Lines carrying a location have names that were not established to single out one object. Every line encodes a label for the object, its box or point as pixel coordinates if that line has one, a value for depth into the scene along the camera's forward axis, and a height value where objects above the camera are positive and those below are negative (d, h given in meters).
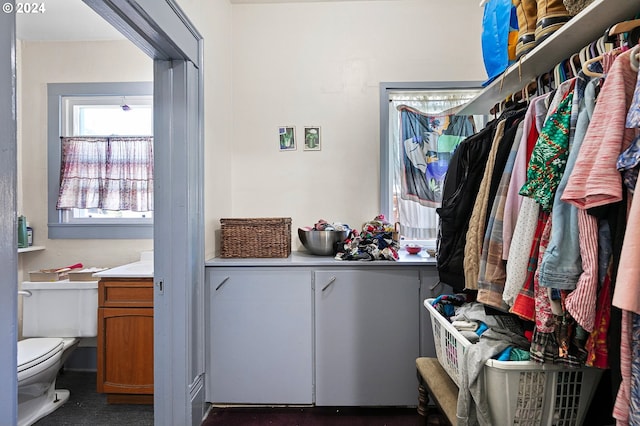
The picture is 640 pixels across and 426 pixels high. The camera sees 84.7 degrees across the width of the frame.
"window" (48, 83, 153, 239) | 2.62 +0.36
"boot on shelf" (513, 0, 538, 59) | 1.34 +0.73
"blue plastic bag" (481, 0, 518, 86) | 1.51 +0.80
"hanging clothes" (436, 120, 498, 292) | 1.36 +0.02
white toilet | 2.31 -0.64
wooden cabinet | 2.13 -0.77
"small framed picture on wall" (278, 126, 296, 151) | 2.51 +0.54
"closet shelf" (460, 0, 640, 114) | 0.99 +0.57
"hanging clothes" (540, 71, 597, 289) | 0.87 -0.06
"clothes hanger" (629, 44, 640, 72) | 0.81 +0.35
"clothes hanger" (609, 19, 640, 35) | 0.92 +0.49
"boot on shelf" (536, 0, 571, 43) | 1.22 +0.68
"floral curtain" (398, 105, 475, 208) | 2.49 +0.46
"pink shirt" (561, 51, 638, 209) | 0.77 +0.15
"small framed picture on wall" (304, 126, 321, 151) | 2.50 +0.53
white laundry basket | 1.04 -0.54
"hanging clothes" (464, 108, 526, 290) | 1.22 +0.06
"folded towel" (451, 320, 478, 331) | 1.27 -0.41
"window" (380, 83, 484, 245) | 2.49 +0.48
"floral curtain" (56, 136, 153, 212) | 2.63 +0.32
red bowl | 2.35 -0.25
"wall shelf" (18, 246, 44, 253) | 2.43 -0.25
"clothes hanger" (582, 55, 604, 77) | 0.90 +0.38
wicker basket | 2.13 -0.15
